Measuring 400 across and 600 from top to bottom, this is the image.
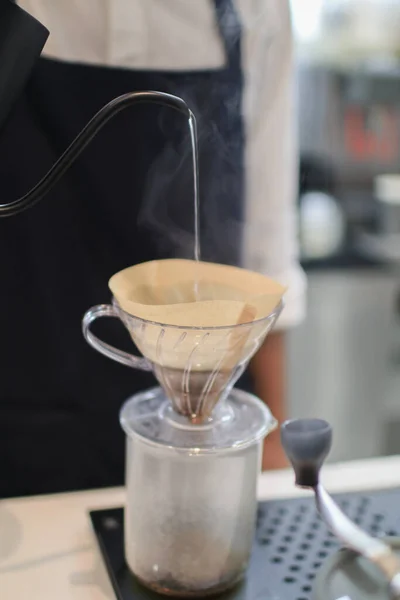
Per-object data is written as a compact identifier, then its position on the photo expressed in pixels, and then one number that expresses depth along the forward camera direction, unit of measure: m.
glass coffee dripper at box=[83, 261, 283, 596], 0.51
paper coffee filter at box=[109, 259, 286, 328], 0.50
